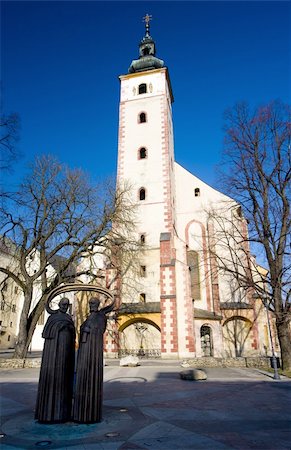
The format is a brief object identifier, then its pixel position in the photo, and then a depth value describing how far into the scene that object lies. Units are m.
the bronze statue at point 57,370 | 5.65
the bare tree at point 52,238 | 17.19
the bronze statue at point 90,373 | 5.67
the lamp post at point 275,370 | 12.20
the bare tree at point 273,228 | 14.73
